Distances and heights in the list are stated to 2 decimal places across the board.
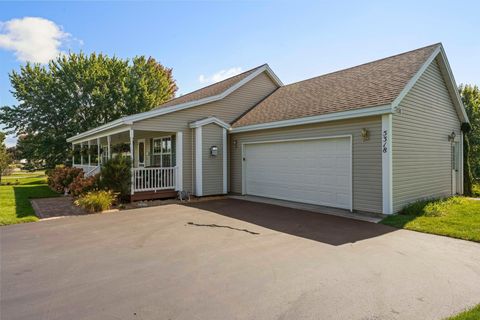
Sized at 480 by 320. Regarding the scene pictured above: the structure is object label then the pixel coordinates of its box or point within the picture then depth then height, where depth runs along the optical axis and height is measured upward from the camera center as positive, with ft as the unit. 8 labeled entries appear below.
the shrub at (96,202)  29.55 -4.20
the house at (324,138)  26.91 +2.38
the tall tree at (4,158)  65.44 +0.96
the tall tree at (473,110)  53.46 +8.94
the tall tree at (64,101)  78.23 +16.42
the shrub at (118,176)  34.35 -1.81
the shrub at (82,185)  36.86 -3.20
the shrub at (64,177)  47.88 -2.70
